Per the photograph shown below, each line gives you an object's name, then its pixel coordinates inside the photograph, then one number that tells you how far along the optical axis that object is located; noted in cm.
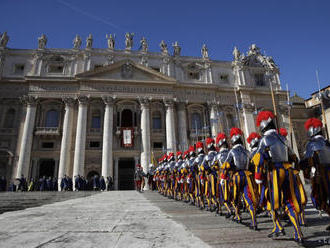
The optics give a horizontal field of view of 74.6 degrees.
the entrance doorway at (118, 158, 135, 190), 2477
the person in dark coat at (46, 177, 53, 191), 2019
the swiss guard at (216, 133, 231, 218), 484
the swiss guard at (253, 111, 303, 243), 318
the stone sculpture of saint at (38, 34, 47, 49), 2760
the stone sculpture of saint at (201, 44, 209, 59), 3150
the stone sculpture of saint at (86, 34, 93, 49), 2822
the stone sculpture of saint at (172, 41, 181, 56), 3077
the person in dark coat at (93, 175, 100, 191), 2062
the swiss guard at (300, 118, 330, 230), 351
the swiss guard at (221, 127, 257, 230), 418
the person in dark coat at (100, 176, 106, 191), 2053
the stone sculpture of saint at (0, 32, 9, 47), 2705
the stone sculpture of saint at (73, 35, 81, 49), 2834
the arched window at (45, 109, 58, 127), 2488
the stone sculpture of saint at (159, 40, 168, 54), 3041
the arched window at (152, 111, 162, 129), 2677
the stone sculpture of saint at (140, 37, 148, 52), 3001
